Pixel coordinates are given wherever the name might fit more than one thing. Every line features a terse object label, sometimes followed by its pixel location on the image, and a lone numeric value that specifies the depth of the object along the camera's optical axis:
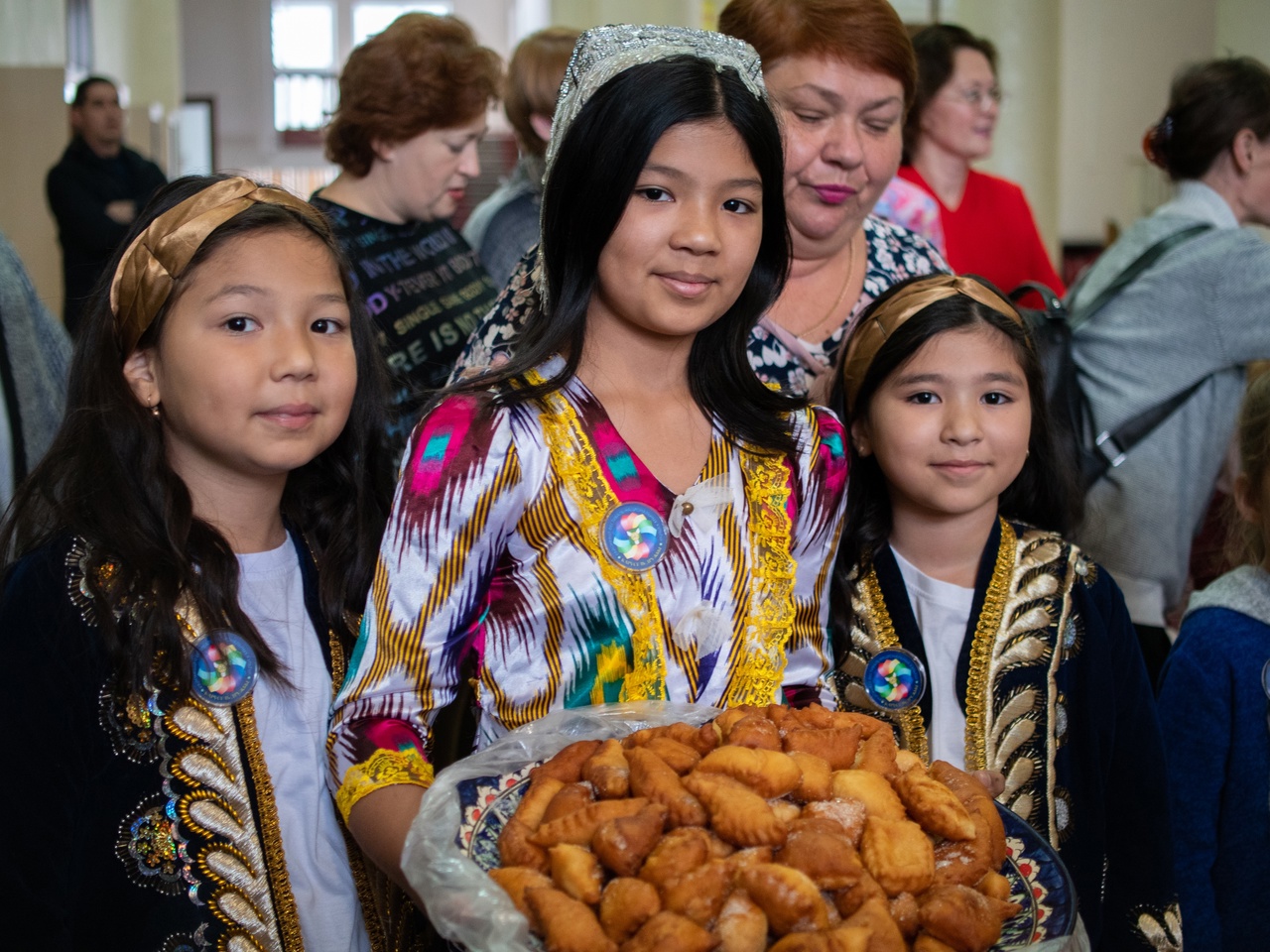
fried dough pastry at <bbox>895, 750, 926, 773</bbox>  1.32
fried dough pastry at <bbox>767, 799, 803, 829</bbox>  1.17
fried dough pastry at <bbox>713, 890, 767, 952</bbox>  1.04
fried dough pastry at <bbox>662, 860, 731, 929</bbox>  1.05
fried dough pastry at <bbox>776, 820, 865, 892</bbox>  1.10
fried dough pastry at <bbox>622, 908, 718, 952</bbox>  1.00
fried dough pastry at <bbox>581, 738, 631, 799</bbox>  1.18
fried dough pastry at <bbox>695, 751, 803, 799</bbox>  1.18
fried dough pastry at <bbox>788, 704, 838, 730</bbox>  1.32
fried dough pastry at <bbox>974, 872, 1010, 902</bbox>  1.14
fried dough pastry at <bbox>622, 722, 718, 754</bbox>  1.27
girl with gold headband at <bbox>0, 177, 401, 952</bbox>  1.49
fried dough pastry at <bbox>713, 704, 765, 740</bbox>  1.29
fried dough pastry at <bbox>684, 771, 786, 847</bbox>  1.13
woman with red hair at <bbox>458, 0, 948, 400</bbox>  2.06
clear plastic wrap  1.07
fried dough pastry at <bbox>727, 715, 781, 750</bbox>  1.22
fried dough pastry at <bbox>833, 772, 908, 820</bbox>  1.19
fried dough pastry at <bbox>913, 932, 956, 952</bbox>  1.05
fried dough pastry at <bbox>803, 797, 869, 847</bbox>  1.16
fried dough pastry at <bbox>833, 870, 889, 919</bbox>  1.08
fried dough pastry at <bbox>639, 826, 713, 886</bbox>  1.08
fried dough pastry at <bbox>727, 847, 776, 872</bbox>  1.11
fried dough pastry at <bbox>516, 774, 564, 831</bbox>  1.18
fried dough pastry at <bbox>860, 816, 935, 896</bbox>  1.12
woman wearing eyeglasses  3.84
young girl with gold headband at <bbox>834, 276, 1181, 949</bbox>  1.79
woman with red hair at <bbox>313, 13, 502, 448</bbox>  2.80
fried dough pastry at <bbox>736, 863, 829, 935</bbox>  1.05
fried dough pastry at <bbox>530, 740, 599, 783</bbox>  1.23
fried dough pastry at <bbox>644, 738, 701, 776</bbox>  1.22
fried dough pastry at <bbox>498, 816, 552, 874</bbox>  1.14
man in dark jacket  6.06
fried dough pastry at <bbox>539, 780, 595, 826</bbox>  1.15
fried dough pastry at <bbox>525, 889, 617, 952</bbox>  1.03
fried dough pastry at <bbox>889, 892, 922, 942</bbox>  1.09
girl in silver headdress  1.47
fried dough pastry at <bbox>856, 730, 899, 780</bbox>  1.27
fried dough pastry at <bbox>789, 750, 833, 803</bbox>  1.20
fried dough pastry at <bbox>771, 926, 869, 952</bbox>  1.00
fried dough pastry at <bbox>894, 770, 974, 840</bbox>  1.18
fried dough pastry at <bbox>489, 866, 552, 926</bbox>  1.08
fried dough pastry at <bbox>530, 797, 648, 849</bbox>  1.12
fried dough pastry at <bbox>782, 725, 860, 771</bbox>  1.26
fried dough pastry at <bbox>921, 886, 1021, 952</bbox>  1.06
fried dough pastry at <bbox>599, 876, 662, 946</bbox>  1.05
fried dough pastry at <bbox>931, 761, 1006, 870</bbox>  1.20
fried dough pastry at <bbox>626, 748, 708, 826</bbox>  1.14
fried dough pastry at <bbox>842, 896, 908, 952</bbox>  1.03
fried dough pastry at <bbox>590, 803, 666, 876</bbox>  1.09
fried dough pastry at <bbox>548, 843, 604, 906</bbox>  1.08
